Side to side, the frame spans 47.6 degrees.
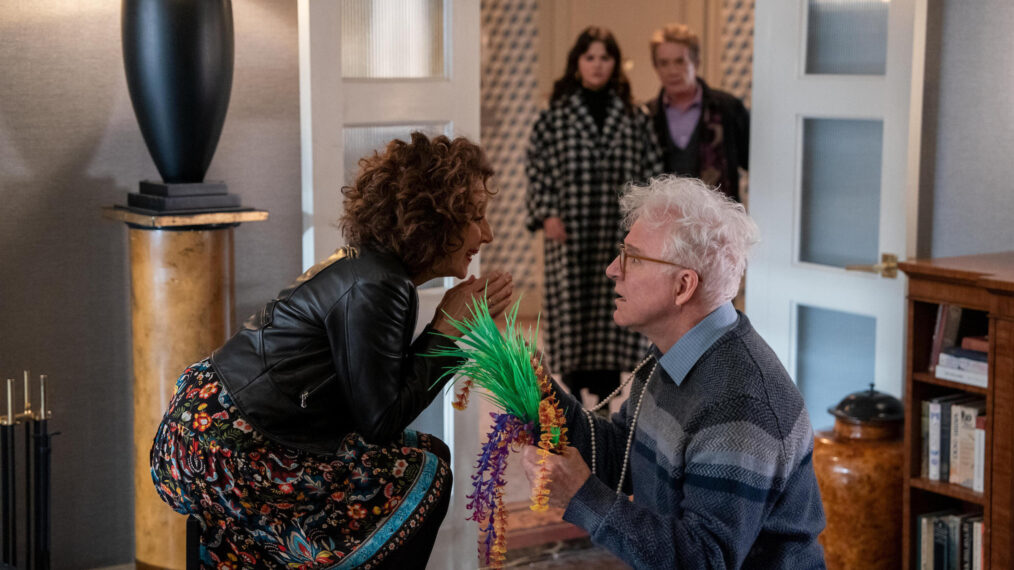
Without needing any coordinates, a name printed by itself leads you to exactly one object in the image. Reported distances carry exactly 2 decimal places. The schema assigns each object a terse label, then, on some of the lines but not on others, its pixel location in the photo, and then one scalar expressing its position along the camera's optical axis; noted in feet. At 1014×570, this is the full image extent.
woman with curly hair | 7.98
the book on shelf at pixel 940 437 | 10.82
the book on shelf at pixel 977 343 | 10.40
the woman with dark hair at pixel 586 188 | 15.03
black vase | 9.69
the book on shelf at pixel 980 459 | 10.37
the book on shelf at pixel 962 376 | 10.33
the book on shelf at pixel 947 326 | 10.79
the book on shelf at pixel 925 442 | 11.00
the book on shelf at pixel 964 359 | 10.36
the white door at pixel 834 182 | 12.07
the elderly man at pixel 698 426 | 6.14
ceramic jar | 11.36
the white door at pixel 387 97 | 11.32
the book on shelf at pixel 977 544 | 10.52
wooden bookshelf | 9.87
